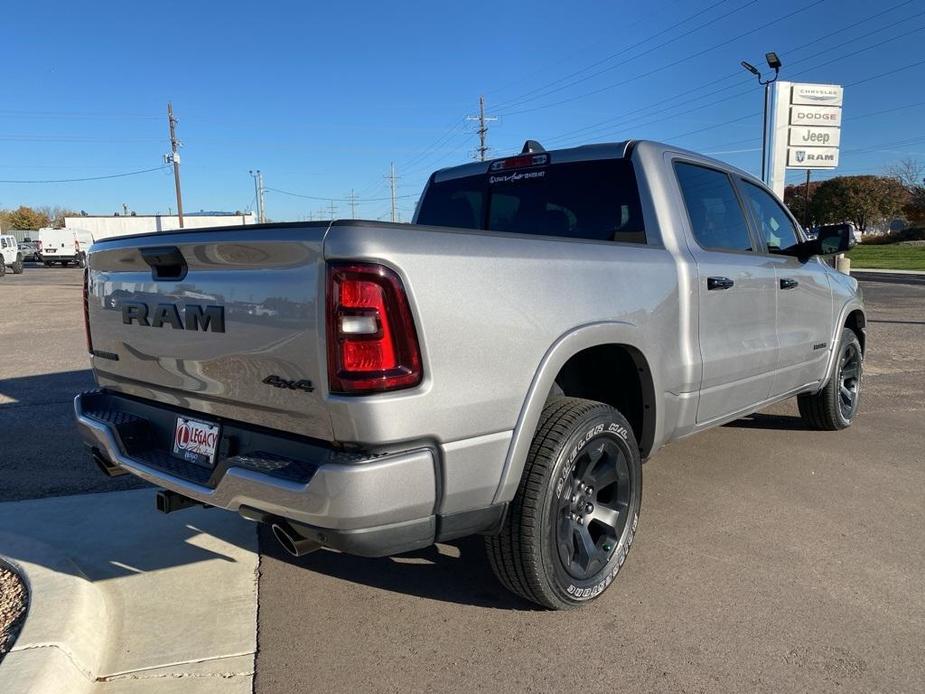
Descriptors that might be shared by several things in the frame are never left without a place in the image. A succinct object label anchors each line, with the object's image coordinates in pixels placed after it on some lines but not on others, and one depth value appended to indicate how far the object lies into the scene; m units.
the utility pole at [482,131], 59.07
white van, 39.84
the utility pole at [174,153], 45.34
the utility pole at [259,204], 95.15
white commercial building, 59.91
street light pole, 20.56
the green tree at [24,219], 93.31
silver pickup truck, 2.12
